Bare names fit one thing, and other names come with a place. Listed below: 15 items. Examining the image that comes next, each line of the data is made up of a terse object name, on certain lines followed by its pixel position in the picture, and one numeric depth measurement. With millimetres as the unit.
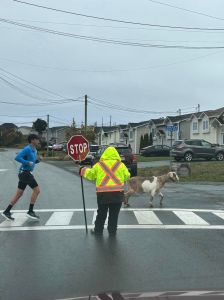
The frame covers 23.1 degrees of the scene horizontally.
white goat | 14695
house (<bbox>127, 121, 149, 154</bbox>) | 85938
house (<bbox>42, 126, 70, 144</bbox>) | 151800
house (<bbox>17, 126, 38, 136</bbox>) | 175250
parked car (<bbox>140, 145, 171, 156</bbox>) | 59625
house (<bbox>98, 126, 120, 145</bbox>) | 101856
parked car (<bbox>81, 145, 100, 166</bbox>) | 45119
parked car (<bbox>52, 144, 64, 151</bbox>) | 96438
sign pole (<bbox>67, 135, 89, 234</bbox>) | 11691
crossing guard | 10039
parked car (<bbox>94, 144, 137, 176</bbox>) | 30016
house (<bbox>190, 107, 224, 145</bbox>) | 58562
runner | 12047
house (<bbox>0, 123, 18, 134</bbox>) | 143338
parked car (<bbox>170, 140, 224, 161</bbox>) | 41438
